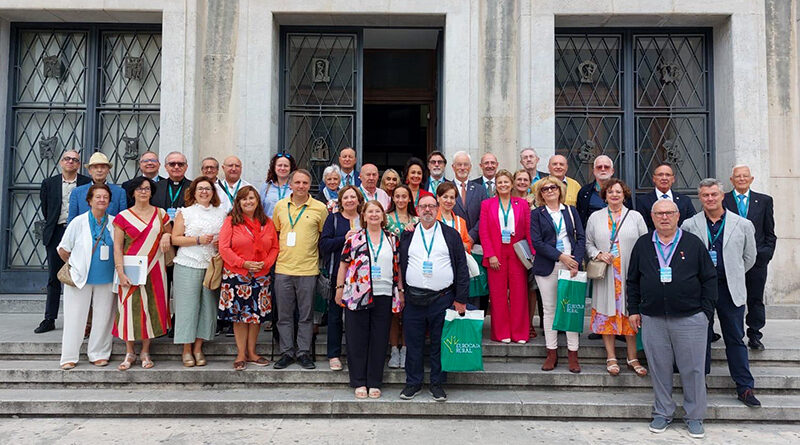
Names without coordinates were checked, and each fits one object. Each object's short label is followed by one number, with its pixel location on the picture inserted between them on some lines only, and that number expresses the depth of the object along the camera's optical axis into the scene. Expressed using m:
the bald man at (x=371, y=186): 6.02
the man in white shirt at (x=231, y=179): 6.40
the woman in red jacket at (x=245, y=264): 5.39
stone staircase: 5.00
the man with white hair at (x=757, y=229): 5.80
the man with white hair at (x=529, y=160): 6.61
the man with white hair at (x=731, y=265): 5.02
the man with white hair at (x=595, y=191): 6.07
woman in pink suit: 5.90
